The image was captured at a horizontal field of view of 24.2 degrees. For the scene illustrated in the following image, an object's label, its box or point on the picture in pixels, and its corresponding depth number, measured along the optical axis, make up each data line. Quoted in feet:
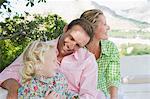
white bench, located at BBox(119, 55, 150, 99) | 10.44
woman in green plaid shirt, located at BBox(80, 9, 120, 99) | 8.30
